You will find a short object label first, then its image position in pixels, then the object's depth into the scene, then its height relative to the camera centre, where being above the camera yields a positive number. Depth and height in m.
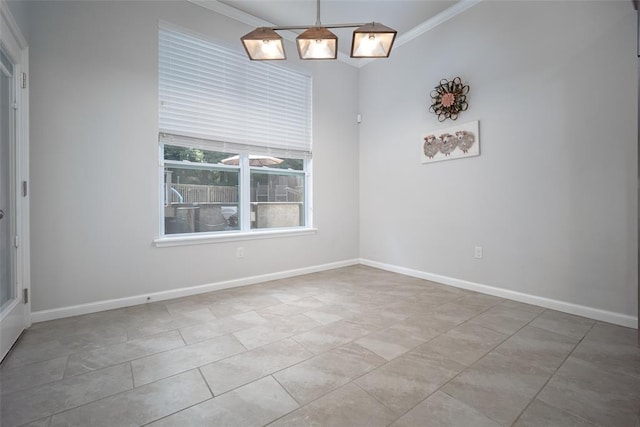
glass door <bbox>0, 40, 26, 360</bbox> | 1.97 +0.03
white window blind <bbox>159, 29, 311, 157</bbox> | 2.97 +1.37
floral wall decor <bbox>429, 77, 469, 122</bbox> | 3.24 +1.33
